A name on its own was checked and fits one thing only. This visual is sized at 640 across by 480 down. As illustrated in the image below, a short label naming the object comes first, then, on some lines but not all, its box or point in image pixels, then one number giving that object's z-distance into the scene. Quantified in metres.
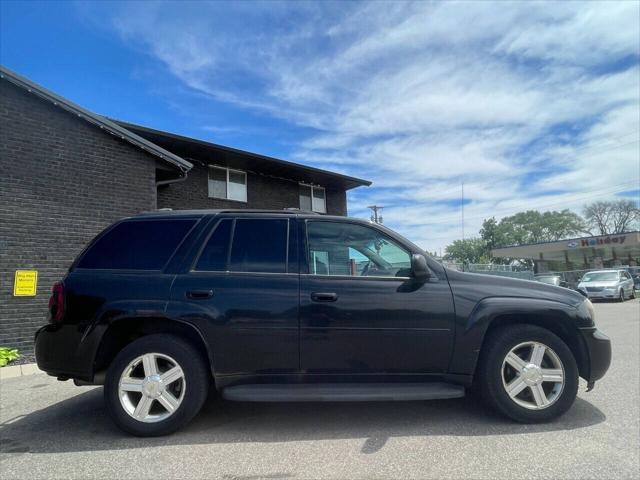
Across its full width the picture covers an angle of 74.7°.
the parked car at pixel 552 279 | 18.17
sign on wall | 7.16
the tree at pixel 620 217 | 60.06
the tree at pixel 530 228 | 69.62
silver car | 20.91
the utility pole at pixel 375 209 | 39.04
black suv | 3.43
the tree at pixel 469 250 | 85.35
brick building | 7.21
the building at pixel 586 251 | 35.62
